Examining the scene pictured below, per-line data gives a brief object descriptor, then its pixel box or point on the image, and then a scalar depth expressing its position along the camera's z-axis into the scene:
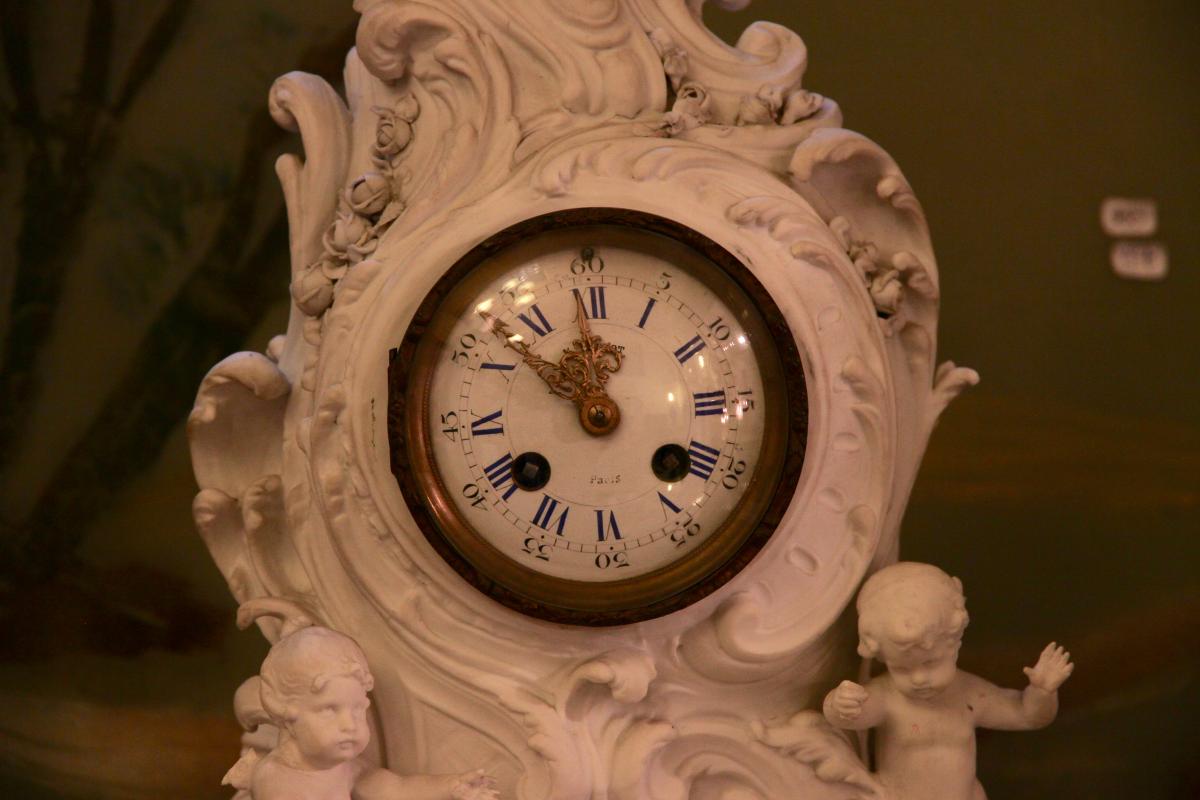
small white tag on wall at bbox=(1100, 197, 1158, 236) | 2.98
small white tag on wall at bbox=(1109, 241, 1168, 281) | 2.97
